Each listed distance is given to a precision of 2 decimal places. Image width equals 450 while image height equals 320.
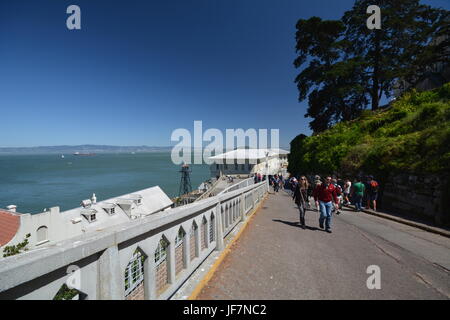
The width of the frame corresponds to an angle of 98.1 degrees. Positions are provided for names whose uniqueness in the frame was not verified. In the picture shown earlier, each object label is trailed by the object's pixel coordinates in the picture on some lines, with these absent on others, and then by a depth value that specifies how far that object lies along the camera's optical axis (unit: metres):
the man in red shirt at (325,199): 6.08
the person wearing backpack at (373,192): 9.86
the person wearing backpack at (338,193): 8.74
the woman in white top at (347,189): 11.87
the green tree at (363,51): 20.22
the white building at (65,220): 15.01
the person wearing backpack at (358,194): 10.03
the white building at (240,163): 43.59
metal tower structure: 50.16
